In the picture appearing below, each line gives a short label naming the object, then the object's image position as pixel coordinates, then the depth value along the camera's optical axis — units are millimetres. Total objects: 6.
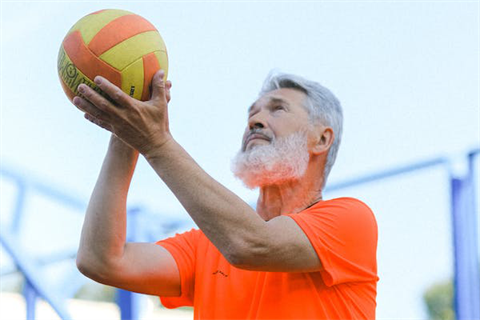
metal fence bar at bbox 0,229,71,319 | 9945
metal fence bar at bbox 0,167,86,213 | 10016
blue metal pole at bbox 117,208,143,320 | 10305
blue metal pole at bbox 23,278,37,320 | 10148
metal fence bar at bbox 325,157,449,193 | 9078
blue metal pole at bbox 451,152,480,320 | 8245
